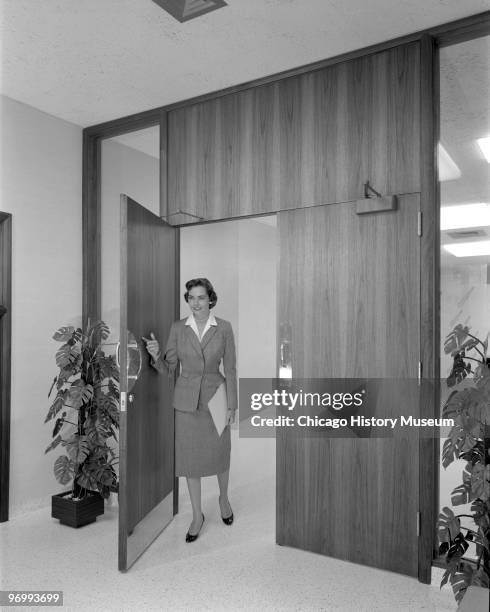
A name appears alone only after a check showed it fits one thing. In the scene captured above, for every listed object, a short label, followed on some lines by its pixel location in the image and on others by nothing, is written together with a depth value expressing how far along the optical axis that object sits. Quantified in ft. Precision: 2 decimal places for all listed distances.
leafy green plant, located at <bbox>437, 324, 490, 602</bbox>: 7.10
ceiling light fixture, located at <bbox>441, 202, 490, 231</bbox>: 8.71
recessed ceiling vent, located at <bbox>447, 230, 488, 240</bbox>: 8.68
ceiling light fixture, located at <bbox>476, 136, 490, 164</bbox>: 8.71
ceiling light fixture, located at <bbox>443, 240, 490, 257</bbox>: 8.66
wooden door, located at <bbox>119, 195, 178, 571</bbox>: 9.30
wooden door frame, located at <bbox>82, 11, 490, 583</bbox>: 8.89
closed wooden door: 9.20
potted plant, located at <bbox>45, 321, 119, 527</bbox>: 11.41
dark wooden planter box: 11.30
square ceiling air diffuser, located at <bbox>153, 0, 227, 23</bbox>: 8.35
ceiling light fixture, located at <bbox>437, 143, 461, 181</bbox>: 9.00
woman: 10.93
